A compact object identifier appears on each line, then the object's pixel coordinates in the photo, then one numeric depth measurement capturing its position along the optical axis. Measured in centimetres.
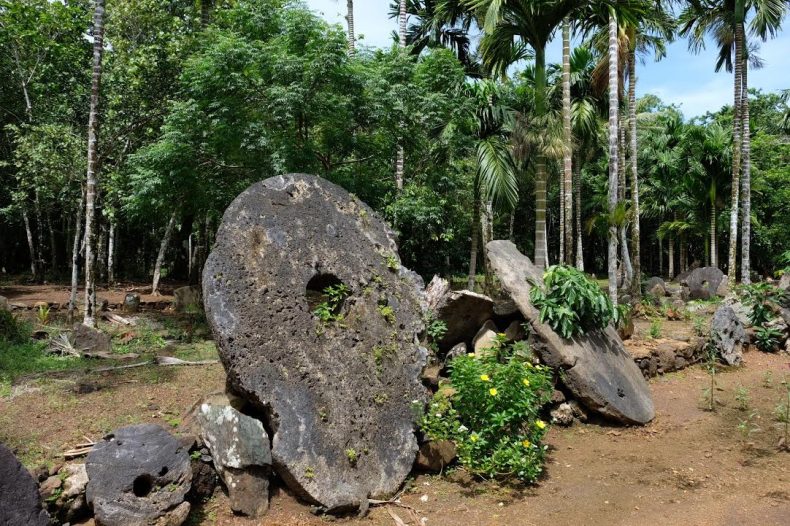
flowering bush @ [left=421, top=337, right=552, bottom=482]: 475
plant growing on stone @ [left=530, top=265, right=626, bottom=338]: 646
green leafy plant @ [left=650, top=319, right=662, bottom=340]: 930
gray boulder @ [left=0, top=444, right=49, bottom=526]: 319
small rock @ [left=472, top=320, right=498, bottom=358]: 677
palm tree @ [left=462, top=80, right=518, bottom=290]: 1127
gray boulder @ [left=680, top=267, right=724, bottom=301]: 1731
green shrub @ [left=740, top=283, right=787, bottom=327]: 998
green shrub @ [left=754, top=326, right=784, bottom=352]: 970
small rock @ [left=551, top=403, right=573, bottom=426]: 621
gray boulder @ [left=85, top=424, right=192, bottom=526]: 364
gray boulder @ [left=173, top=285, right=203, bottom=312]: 1322
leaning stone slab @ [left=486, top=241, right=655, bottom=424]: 617
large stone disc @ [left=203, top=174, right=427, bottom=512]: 433
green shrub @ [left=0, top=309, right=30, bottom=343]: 894
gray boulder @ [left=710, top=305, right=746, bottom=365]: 884
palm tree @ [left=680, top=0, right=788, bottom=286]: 1522
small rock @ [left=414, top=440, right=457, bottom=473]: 489
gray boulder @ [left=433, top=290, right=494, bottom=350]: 690
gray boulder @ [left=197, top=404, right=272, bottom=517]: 408
